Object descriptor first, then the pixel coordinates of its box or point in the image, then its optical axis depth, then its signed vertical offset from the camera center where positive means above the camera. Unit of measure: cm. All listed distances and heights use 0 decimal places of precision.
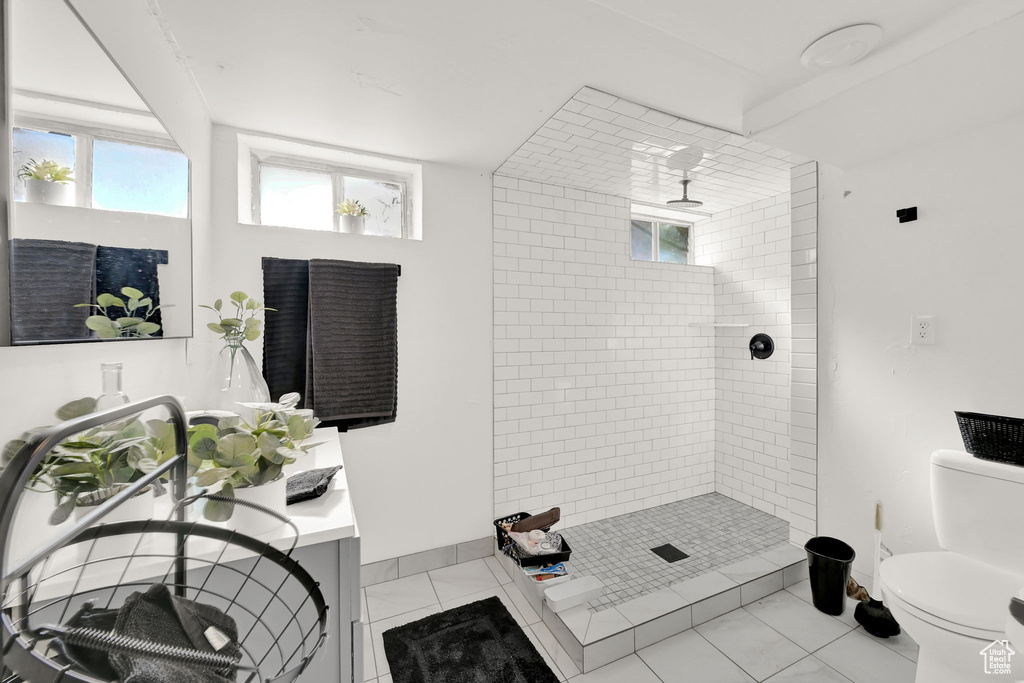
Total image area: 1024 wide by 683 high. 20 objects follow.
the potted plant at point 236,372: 156 -12
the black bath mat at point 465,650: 172 -133
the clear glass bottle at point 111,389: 92 -11
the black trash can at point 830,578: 202 -113
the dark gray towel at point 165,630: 46 -35
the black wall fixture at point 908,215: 198 +60
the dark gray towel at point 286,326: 212 +8
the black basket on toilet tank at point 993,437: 160 -37
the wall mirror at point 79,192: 74 +32
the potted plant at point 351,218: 229 +66
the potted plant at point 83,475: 70 -23
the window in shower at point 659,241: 340 +82
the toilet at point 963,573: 135 -85
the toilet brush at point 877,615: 188 -122
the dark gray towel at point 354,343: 215 -1
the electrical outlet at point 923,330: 195 +6
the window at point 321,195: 225 +81
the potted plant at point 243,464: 91 -28
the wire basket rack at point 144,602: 46 -36
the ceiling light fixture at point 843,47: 134 +97
